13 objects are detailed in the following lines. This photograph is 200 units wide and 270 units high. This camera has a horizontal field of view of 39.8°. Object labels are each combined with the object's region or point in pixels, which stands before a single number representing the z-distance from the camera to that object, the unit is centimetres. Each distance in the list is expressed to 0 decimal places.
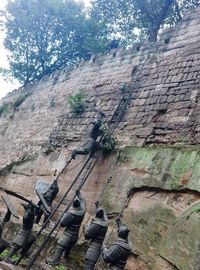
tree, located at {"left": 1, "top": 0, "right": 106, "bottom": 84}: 1553
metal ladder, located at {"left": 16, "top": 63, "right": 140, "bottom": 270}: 660
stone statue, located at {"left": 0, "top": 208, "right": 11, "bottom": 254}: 496
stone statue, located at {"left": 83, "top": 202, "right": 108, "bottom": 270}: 446
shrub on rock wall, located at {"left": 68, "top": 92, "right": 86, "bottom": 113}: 806
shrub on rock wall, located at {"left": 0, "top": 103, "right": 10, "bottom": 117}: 1205
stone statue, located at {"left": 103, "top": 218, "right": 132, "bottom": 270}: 403
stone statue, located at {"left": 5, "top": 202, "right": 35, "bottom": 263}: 493
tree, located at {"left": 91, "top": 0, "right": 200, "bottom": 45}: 1295
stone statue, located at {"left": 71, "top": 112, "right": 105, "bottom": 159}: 629
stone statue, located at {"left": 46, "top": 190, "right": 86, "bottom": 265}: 473
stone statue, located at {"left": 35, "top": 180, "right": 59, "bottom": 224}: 636
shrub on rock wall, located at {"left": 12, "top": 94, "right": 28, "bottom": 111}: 1141
